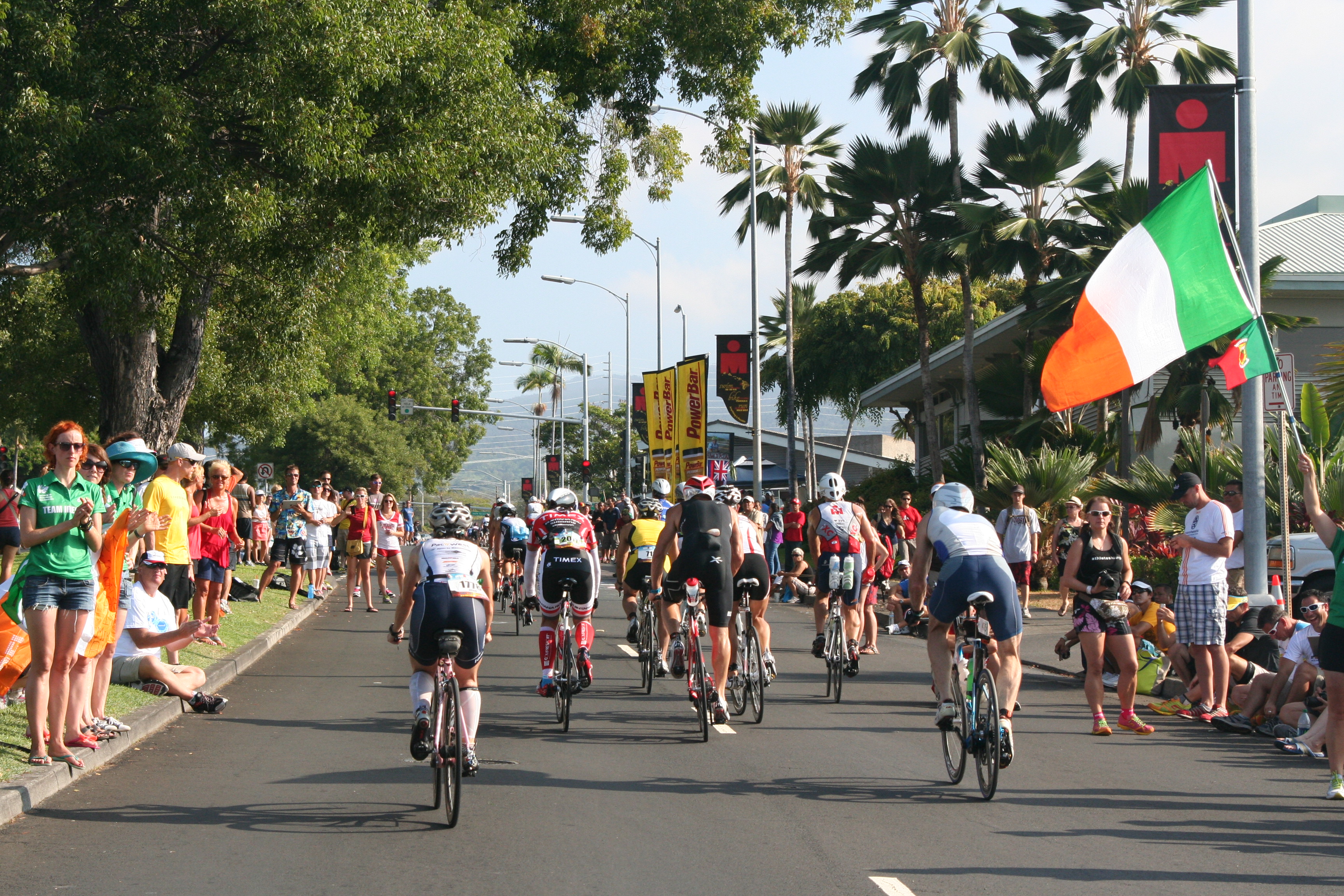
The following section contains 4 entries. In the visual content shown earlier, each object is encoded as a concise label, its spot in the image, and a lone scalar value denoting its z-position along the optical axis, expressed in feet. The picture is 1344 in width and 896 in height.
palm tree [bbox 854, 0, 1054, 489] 109.81
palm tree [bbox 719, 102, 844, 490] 127.03
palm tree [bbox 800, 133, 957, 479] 104.83
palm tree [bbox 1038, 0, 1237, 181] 103.55
